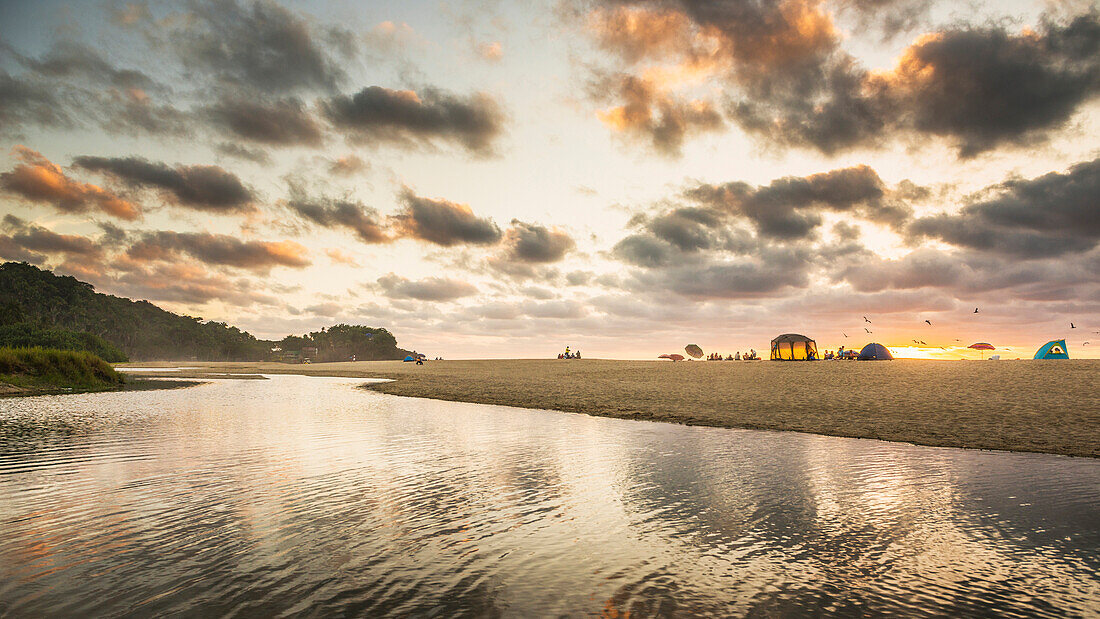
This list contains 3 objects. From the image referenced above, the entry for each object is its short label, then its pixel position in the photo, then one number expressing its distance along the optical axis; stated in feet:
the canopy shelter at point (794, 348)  247.50
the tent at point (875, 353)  238.27
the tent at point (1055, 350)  213.46
